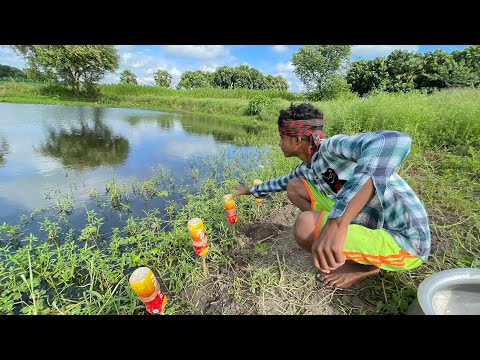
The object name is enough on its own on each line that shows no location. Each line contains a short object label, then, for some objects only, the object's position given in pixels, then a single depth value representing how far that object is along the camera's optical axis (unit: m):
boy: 1.01
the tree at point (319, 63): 17.84
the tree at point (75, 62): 16.09
